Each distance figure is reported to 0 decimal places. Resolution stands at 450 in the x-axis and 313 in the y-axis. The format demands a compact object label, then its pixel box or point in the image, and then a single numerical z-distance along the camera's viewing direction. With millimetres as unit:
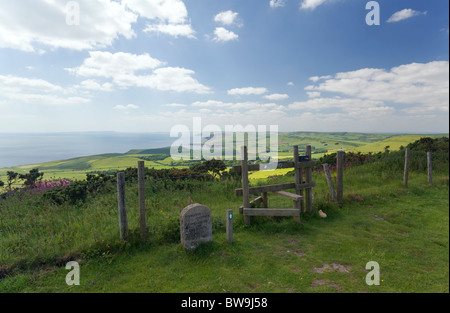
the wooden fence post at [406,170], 11797
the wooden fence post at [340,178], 9445
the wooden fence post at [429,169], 12570
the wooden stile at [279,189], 7266
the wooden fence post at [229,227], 6043
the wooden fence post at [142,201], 6172
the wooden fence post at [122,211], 5961
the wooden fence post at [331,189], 9320
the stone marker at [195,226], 5664
